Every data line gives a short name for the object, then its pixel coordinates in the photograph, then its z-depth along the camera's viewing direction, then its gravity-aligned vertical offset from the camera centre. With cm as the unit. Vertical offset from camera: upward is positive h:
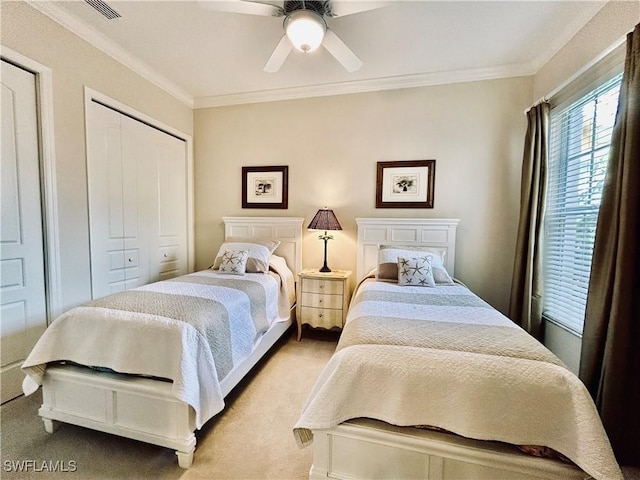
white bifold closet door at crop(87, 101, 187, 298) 246 +16
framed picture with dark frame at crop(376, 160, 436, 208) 298 +44
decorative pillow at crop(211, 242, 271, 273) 280 -37
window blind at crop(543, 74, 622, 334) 187 +26
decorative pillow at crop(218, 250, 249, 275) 272 -44
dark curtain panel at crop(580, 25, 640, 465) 136 -32
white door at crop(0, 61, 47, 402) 185 -13
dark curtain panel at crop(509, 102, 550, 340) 238 +3
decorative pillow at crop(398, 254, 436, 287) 236 -42
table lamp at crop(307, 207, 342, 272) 291 +0
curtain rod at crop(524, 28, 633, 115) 168 +114
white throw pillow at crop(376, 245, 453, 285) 251 -37
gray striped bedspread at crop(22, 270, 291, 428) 140 -68
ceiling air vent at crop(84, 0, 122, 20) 198 +156
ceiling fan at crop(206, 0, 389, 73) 162 +128
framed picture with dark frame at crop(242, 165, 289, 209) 337 +41
